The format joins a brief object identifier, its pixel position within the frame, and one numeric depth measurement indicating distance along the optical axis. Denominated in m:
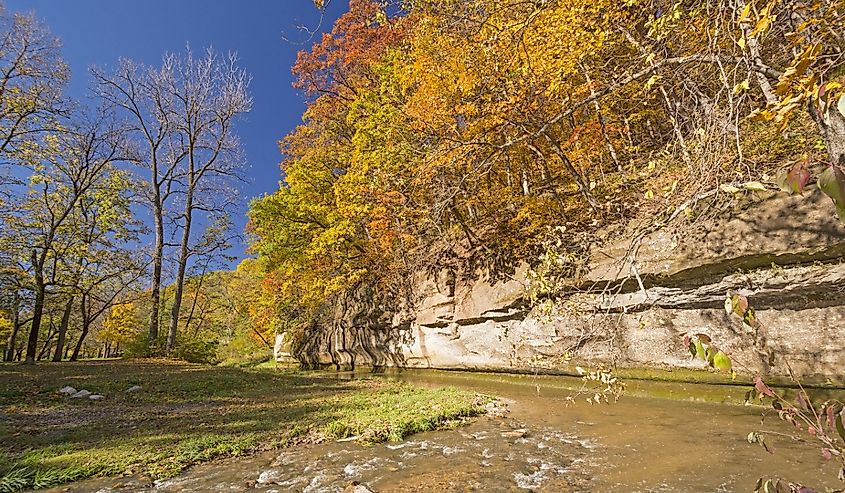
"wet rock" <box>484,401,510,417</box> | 7.18
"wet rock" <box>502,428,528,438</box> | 5.70
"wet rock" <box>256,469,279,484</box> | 4.25
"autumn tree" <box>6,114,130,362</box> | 15.16
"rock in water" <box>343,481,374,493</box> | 3.88
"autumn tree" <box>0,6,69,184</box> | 13.59
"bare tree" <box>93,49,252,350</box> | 19.75
